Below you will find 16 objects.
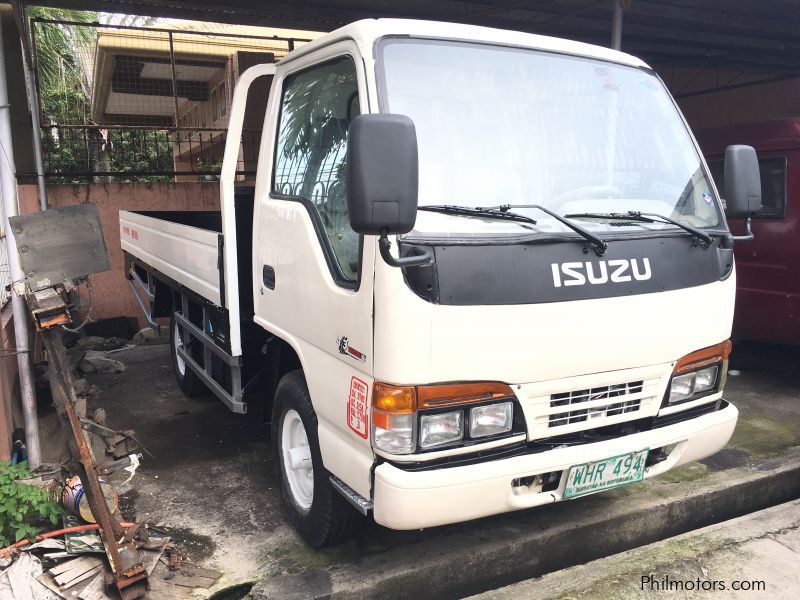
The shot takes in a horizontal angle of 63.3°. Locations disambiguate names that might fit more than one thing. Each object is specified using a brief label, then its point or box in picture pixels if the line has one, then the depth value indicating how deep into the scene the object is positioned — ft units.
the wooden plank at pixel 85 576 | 8.69
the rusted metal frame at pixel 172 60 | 29.15
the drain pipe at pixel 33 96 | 20.86
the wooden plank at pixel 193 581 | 9.13
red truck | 17.54
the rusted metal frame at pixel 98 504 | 8.61
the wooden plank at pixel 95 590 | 8.57
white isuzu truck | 7.64
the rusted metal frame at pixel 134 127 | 27.34
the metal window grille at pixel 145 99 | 28.63
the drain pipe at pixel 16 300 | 11.50
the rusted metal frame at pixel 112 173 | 25.39
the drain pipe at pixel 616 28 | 19.27
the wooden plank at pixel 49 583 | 8.55
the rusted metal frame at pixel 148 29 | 25.40
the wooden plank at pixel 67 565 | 8.79
